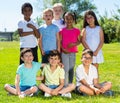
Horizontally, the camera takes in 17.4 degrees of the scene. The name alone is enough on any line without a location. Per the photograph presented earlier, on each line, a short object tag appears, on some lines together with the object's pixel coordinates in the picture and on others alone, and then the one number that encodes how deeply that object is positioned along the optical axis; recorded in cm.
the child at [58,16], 916
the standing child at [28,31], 901
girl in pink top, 914
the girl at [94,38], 928
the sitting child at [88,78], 872
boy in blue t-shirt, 893
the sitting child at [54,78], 857
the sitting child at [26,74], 862
